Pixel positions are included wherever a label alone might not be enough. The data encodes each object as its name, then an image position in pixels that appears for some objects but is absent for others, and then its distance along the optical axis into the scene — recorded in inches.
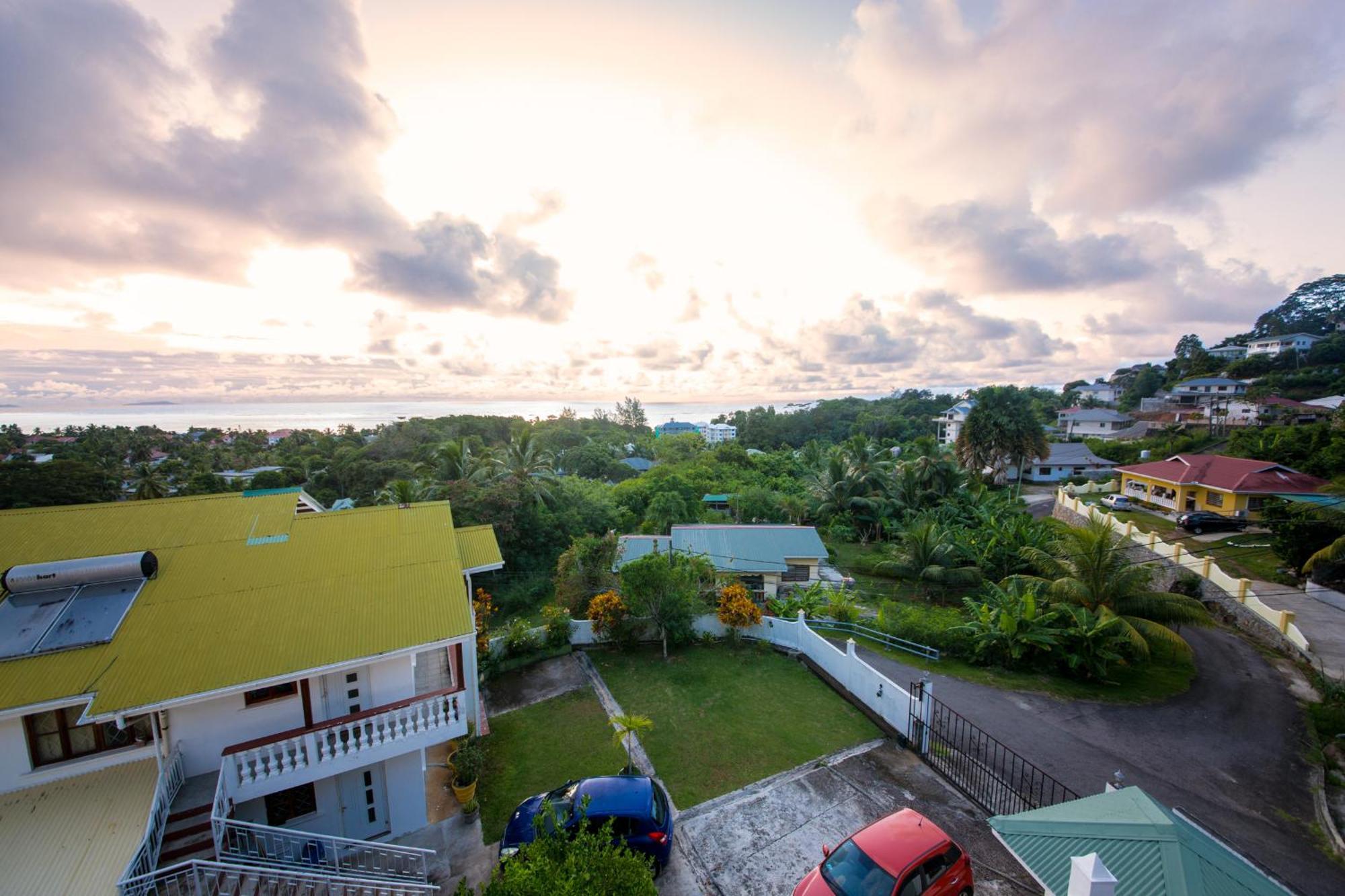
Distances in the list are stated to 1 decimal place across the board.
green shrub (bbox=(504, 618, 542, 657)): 568.4
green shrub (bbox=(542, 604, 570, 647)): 589.6
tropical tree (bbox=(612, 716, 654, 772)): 343.3
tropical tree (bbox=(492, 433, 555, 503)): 1021.2
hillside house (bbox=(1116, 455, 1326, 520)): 879.7
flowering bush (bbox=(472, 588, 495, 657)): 524.4
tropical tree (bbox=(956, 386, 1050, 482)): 1357.0
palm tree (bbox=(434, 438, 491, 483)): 1069.1
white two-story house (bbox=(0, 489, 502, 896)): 238.7
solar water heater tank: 275.9
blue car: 289.7
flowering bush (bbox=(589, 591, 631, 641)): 577.3
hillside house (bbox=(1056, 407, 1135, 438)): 2306.8
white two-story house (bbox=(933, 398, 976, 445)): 2836.1
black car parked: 882.1
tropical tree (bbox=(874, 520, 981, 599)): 824.9
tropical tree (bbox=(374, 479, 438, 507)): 856.9
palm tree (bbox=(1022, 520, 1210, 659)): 510.6
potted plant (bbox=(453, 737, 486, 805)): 346.6
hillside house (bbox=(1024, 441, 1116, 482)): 1673.2
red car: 243.4
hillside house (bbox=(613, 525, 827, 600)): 808.3
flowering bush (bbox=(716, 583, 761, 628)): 590.2
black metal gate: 345.4
